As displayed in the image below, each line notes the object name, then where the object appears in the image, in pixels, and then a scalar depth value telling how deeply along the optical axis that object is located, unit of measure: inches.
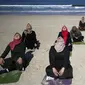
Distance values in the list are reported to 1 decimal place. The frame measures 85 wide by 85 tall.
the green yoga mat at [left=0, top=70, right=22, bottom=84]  135.3
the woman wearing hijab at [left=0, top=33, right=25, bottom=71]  145.6
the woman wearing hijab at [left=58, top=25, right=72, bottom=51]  173.9
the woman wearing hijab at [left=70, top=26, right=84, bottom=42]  196.5
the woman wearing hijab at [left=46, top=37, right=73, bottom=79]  130.0
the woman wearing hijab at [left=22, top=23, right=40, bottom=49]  181.7
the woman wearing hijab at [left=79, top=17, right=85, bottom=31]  232.9
